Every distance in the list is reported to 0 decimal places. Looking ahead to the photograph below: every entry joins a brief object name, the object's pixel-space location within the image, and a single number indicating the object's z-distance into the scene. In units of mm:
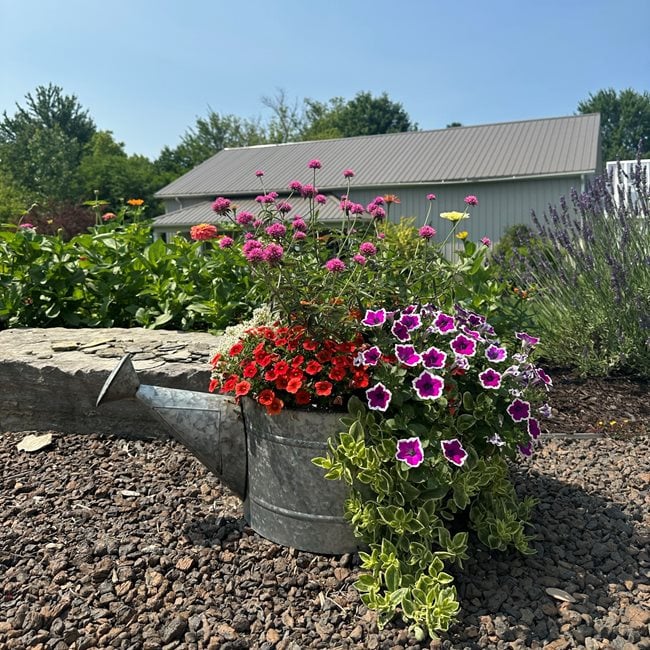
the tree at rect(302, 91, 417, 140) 49125
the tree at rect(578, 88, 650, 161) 51219
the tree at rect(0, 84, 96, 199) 39094
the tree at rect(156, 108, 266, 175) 45500
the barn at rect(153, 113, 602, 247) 18906
